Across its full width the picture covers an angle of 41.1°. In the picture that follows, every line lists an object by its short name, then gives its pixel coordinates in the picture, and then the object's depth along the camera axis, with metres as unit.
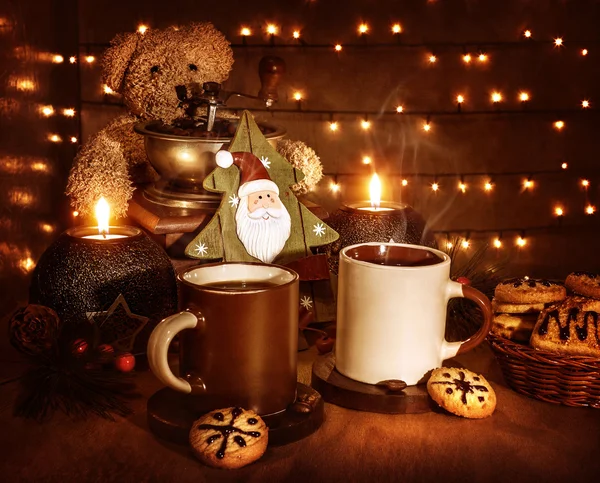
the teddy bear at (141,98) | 1.17
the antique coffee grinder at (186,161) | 1.09
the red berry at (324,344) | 1.00
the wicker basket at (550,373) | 0.87
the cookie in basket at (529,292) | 0.95
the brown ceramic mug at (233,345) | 0.78
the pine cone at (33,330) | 0.92
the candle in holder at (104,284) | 0.97
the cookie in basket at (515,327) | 0.94
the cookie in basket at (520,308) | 0.96
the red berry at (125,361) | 0.93
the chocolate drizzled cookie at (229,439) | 0.74
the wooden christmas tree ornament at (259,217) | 1.02
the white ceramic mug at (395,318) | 0.85
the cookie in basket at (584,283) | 0.97
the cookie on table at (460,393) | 0.85
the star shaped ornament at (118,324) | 0.97
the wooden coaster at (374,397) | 0.87
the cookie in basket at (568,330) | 0.87
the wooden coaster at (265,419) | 0.80
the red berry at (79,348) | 0.92
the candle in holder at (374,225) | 1.13
